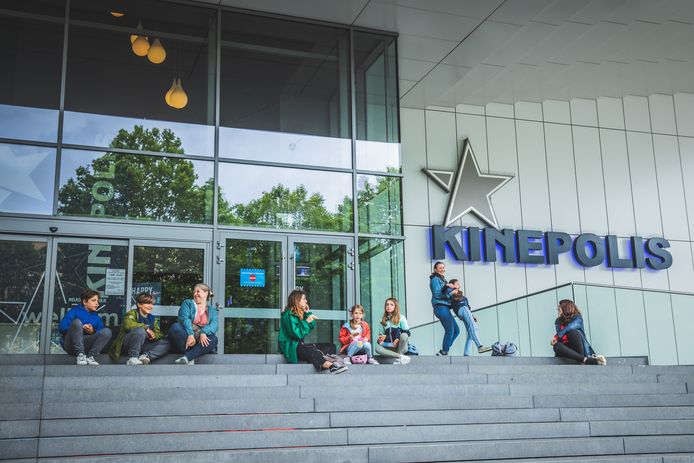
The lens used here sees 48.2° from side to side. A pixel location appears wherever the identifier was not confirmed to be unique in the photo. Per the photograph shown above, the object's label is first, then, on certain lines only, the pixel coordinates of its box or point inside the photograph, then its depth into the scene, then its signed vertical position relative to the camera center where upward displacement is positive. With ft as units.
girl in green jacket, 33.04 +0.32
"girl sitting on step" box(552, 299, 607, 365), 37.81 -0.30
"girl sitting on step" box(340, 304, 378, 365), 34.42 -0.03
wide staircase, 22.49 -2.61
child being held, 41.09 +1.35
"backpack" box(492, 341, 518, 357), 40.77 -0.84
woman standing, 41.68 +1.55
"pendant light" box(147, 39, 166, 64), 43.50 +15.97
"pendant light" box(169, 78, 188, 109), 43.21 +13.38
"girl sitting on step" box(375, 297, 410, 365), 35.78 +0.09
